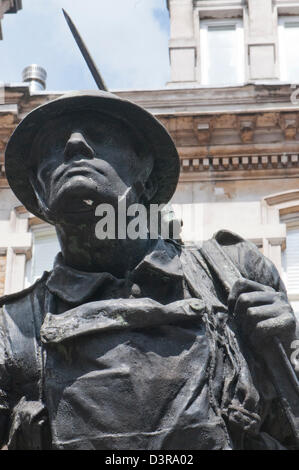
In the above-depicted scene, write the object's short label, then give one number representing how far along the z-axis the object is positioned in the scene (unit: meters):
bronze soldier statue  3.54
